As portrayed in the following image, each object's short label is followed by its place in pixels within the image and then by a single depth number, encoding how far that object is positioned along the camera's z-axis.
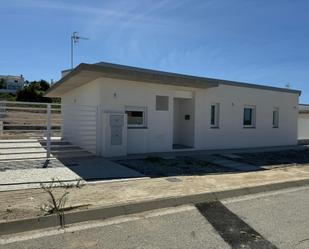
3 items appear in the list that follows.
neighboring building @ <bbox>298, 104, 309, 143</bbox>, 16.65
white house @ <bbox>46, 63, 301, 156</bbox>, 9.16
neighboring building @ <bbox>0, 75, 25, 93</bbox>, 70.93
